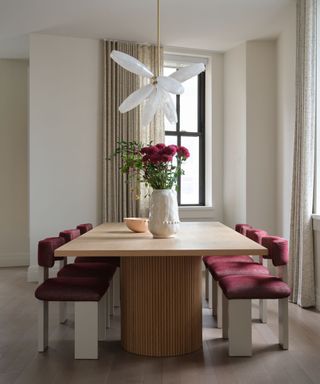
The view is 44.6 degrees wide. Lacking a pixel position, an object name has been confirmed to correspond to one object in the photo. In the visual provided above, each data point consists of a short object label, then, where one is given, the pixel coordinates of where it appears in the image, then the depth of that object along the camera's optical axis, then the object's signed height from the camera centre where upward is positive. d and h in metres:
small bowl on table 3.00 -0.30
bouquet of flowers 2.68 +0.13
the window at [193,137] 5.50 +0.69
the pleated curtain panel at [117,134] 4.84 +0.66
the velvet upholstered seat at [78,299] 2.41 -0.70
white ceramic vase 2.63 -0.20
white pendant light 2.81 +0.72
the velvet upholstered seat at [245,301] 2.42 -0.72
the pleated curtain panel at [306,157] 3.64 +0.28
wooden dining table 2.47 -0.71
